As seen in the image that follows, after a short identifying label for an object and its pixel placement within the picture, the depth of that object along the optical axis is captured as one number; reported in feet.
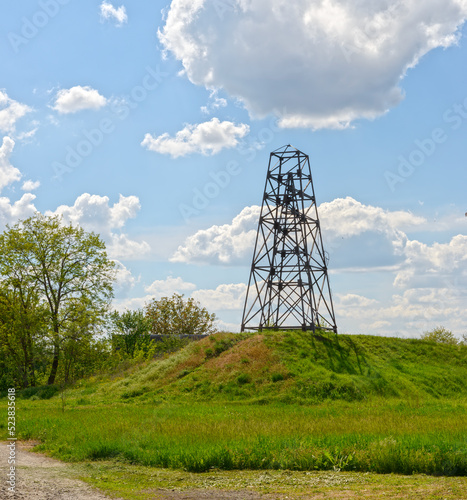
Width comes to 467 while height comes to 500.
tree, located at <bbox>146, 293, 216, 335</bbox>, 285.64
